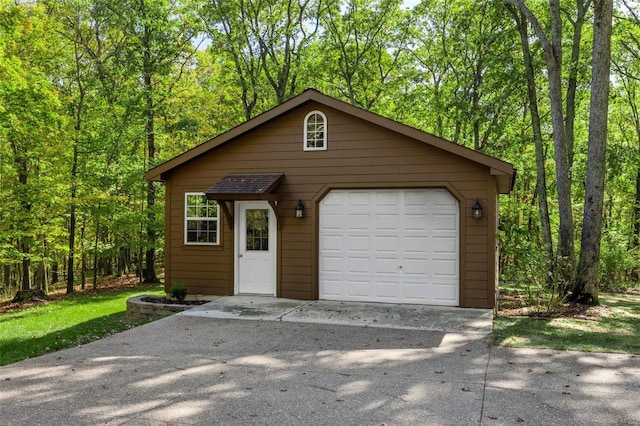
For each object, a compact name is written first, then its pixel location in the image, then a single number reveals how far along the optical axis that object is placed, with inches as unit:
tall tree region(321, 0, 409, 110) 711.1
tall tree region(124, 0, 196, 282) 636.1
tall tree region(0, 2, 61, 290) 518.9
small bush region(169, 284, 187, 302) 351.9
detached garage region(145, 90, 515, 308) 336.2
